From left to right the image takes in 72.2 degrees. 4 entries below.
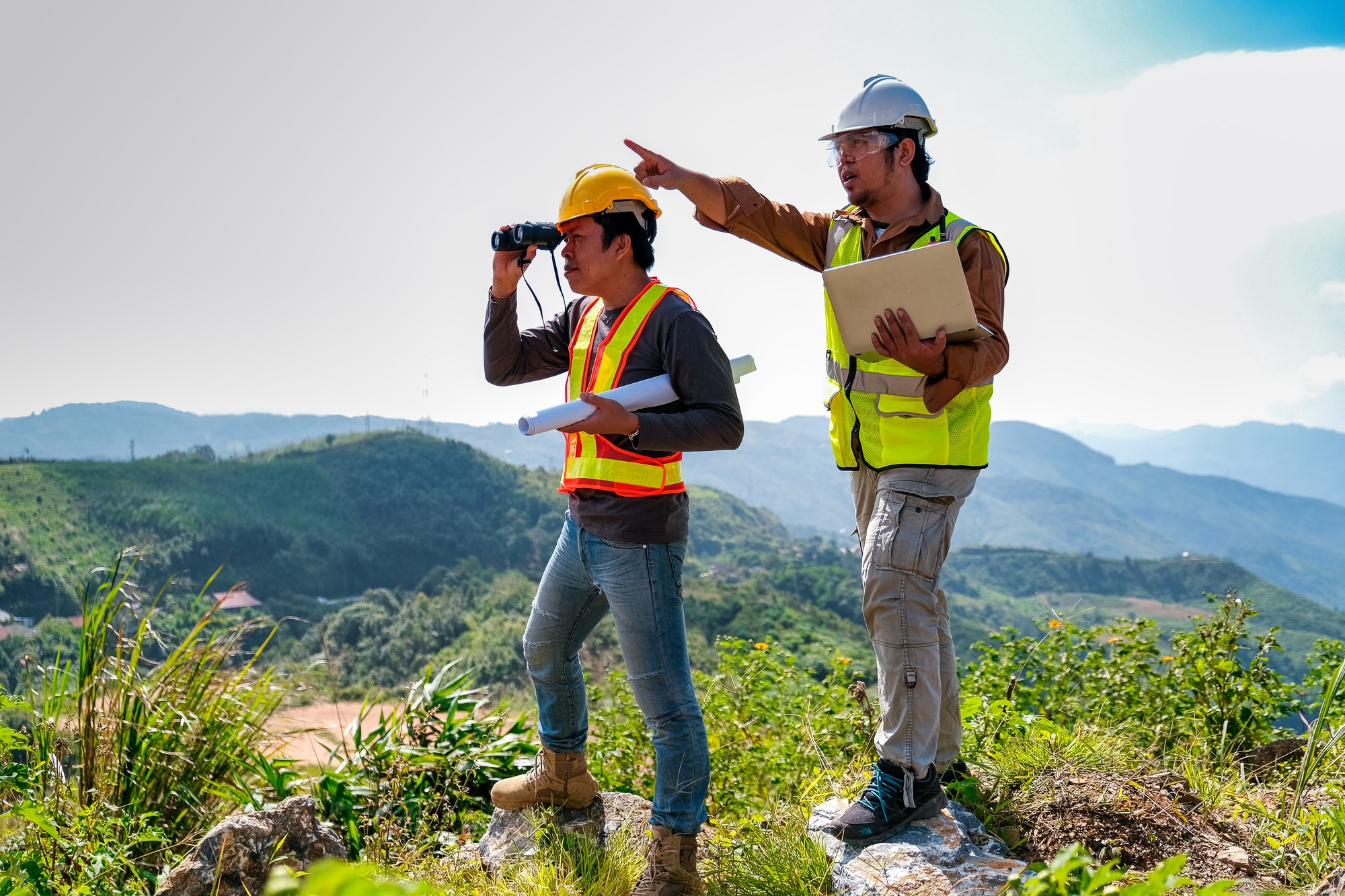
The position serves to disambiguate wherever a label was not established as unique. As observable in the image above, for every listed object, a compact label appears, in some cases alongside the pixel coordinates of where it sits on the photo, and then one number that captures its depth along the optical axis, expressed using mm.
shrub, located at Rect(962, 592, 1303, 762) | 3900
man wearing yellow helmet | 2518
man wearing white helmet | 2559
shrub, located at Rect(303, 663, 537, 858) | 3574
